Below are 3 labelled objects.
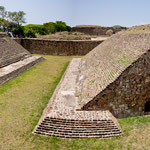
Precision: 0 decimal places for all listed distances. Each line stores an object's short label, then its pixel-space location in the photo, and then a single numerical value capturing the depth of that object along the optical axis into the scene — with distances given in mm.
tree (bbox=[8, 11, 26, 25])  50769
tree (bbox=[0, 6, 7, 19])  51034
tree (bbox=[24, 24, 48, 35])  61372
